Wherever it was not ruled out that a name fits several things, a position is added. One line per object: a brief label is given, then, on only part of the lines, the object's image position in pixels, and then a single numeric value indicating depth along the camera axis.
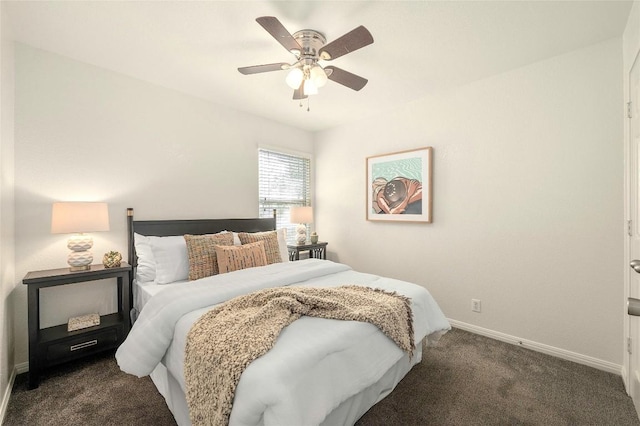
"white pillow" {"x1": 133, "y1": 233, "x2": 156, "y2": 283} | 2.60
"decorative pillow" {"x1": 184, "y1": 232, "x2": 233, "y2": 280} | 2.54
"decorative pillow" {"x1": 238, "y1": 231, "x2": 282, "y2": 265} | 3.00
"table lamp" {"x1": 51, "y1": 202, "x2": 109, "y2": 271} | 2.17
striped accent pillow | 2.58
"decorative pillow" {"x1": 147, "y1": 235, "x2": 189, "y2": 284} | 2.51
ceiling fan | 1.76
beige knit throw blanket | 1.21
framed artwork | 3.27
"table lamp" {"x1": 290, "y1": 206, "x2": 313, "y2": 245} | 3.95
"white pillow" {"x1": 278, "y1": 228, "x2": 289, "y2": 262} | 3.23
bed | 1.14
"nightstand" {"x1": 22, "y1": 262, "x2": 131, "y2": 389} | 2.02
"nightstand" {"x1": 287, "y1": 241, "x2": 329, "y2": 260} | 3.83
